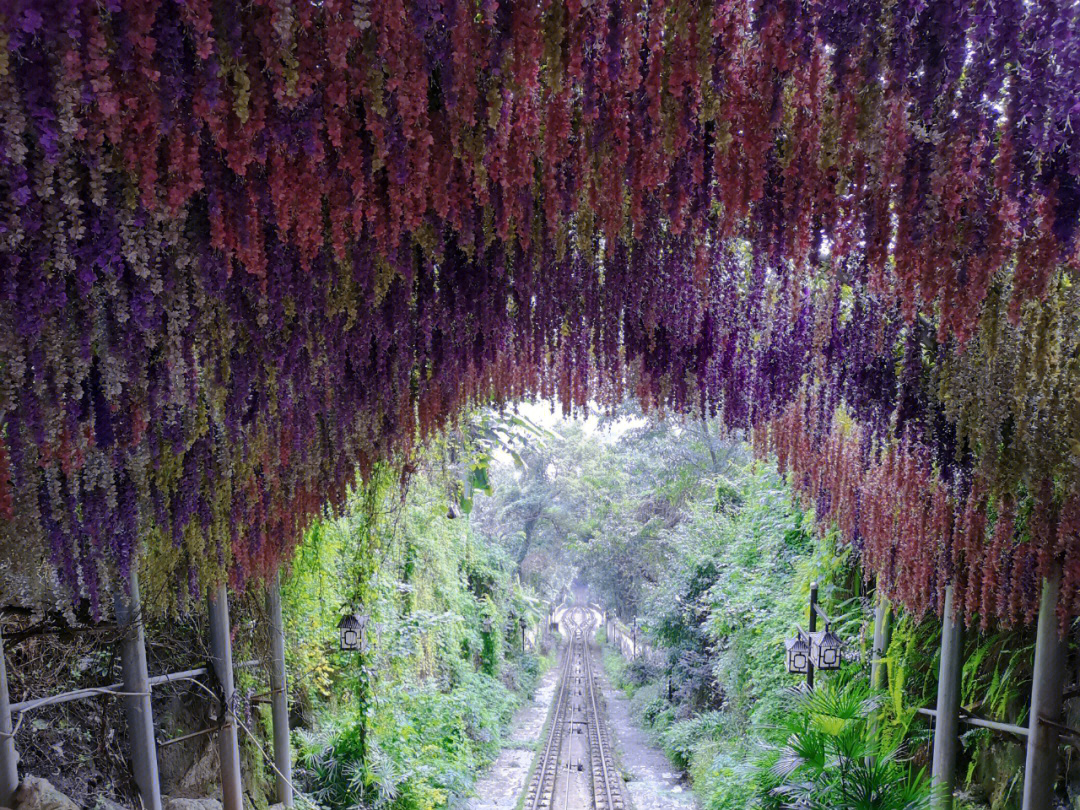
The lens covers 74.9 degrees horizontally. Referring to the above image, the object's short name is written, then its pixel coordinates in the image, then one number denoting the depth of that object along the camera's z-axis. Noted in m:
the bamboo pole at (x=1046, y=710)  3.52
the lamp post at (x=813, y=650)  5.41
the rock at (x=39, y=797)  3.03
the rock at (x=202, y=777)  5.41
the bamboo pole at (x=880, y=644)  5.32
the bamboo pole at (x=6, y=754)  3.03
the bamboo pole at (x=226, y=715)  5.23
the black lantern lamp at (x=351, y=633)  6.63
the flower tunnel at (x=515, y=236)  1.62
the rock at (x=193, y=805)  4.84
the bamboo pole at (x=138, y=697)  4.12
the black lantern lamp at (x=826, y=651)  5.40
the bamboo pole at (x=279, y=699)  6.13
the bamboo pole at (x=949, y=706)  4.24
